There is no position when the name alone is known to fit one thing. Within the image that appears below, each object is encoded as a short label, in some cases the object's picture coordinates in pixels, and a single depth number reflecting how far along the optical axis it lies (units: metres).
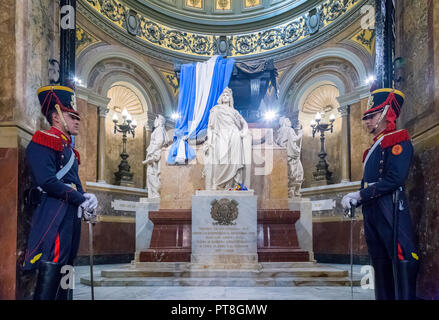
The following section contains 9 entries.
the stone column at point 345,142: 11.03
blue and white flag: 8.27
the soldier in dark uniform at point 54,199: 2.83
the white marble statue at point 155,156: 9.16
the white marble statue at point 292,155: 8.50
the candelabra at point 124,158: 11.88
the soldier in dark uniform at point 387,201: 2.92
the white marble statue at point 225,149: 6.48
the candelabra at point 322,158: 11.62
